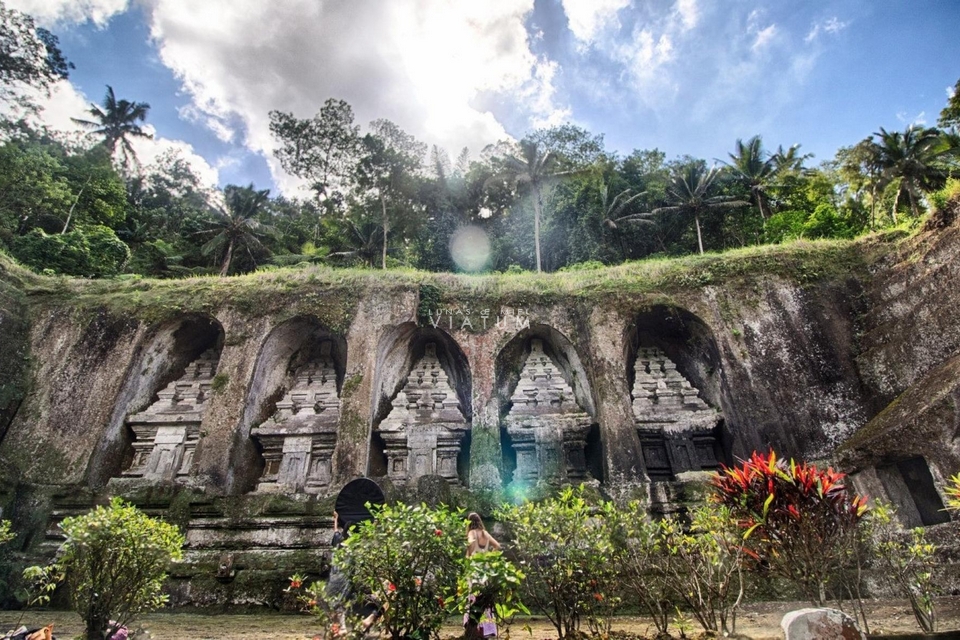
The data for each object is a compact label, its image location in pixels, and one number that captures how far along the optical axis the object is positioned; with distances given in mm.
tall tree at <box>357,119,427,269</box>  28219
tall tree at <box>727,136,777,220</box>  27094
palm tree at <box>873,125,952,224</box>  21297
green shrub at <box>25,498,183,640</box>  4441
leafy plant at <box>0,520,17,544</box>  5473
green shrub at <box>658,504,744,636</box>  4484
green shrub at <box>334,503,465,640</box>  3846
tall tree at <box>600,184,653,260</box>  25812
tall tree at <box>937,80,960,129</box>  17388
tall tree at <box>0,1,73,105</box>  20938
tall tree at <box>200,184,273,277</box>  26125
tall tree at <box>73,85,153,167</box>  30956
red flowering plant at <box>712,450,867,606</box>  4410
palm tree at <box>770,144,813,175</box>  28500
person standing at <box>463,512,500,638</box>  4039
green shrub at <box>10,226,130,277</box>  18109
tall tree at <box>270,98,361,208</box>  29406
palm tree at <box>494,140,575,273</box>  25641
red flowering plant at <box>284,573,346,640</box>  3988
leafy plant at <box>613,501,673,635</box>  4742
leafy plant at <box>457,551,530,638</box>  3848
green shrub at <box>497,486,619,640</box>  4555
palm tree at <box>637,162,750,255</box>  25859
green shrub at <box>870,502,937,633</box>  4219
